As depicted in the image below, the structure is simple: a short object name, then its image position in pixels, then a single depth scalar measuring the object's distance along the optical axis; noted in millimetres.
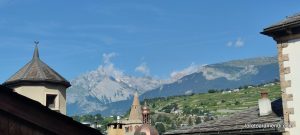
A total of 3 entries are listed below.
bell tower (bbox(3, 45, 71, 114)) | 35281
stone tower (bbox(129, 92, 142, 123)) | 135875
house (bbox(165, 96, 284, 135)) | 20266
